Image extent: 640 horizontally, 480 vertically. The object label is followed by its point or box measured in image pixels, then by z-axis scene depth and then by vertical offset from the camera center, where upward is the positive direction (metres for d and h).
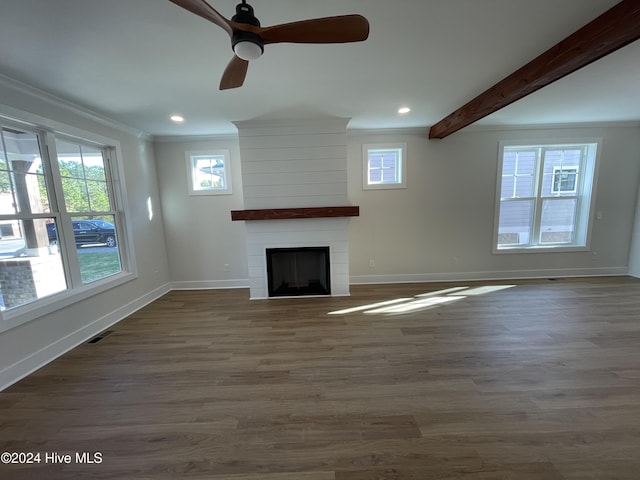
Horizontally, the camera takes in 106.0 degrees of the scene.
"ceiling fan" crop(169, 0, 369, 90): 1.17 +0.87
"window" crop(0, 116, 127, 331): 2.14 -0.08
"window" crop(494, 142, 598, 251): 4.07 +0.01
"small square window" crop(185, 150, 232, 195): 4.00 +0.55
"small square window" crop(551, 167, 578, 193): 4.13 +0.28
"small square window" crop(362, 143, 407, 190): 3.99 +0.57
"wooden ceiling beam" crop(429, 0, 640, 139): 1.47 +1.02
